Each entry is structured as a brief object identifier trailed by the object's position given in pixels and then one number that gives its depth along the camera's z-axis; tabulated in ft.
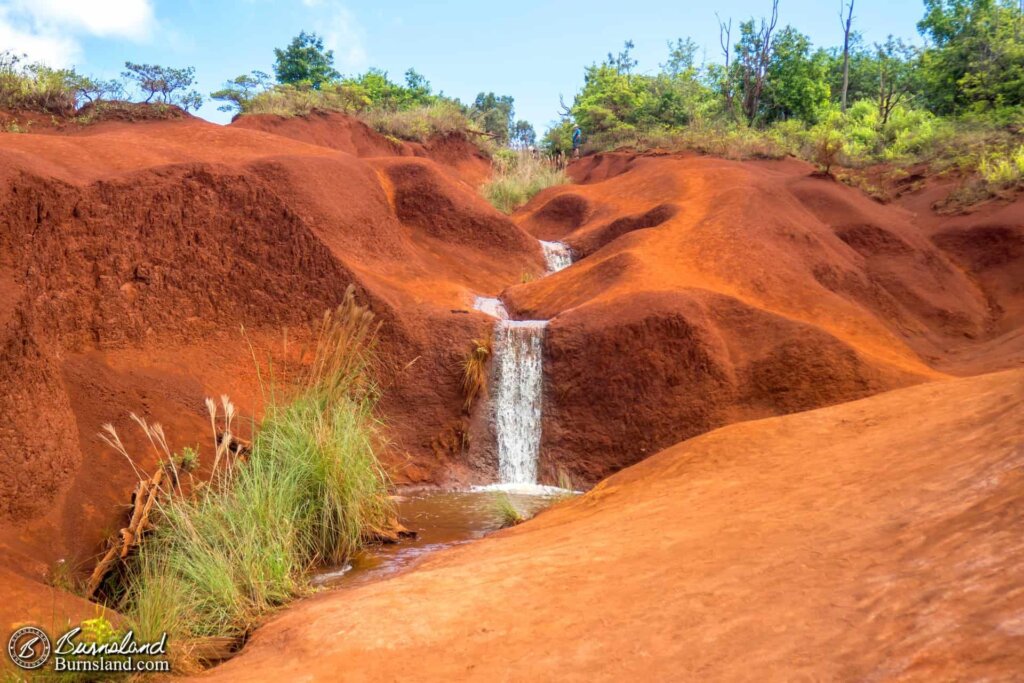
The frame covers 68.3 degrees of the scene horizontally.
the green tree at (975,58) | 65.21
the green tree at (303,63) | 119.75
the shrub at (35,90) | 41.57
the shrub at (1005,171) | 49.73
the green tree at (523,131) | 148.77
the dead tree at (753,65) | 91.25
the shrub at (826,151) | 54.03
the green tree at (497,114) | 125.38
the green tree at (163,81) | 48.91
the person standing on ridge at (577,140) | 85.25
